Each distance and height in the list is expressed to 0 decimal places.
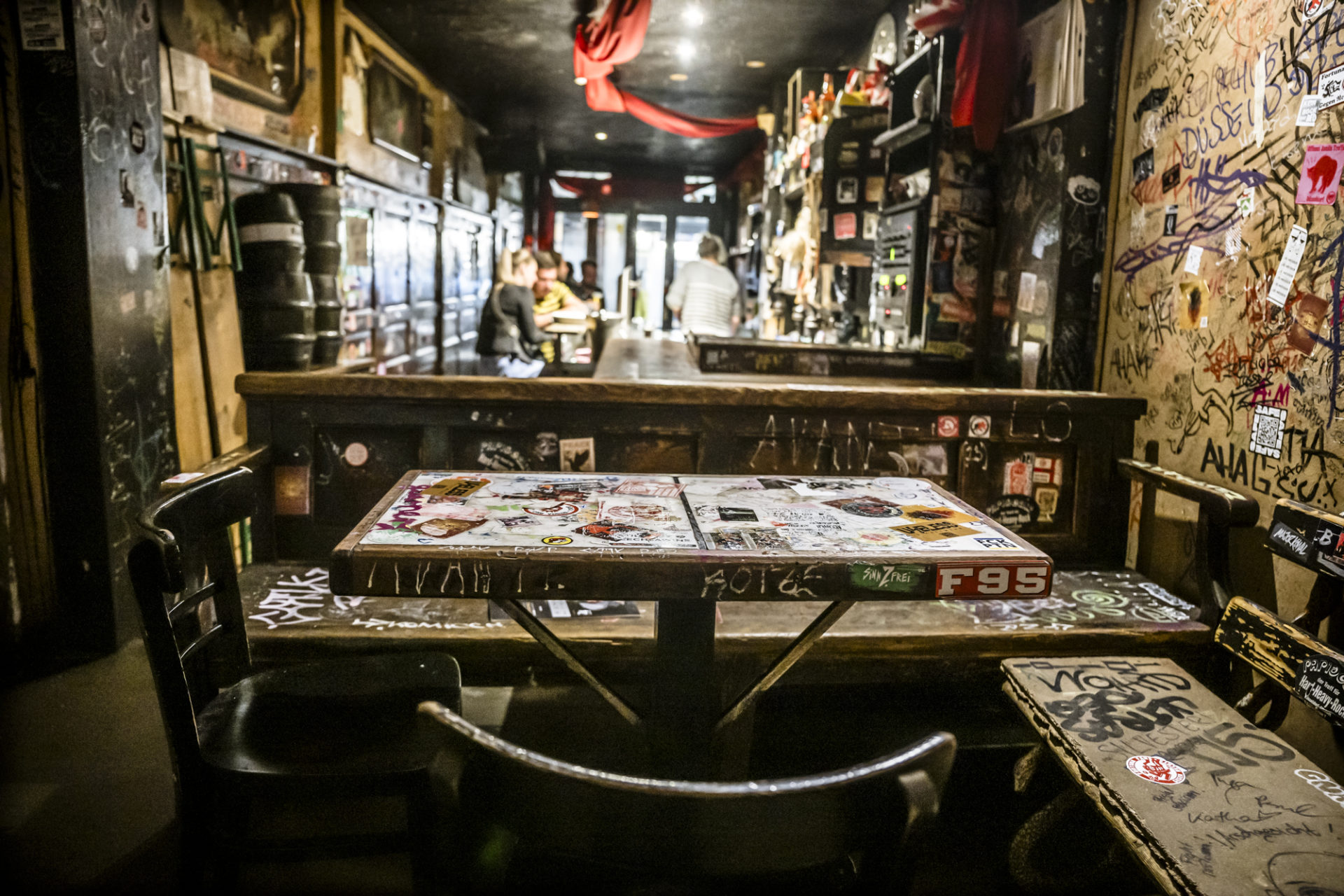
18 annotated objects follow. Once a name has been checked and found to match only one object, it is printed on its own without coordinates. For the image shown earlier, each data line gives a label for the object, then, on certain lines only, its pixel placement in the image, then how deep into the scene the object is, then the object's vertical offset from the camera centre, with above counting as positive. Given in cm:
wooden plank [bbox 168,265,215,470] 362 -28
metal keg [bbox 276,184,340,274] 401 +44
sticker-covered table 149 -41
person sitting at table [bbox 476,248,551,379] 773 -8
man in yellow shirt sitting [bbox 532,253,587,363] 878 +23
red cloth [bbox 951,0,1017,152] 362 +111
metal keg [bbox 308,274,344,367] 402 -2
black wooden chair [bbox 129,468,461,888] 147 -78
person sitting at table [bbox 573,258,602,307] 1170 +44
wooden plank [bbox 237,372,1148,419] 265 -23
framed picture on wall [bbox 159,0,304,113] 394 +137
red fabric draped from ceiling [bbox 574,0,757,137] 515 +178
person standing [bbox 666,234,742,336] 741 +26
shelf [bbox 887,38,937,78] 416 +133
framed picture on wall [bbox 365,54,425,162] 677 +175
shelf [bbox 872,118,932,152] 411 +97
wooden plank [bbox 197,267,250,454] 381 -17
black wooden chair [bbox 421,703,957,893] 80 -47
